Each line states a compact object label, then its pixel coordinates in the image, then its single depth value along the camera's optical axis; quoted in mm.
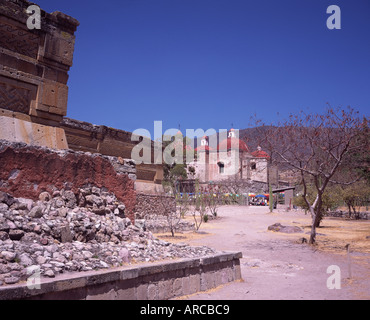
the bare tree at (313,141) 11758
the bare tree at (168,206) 15805
